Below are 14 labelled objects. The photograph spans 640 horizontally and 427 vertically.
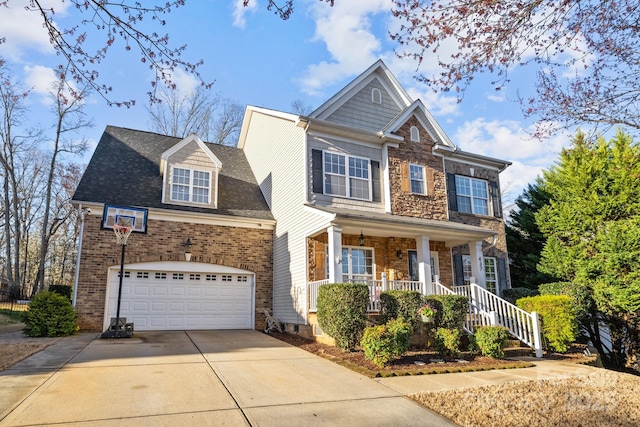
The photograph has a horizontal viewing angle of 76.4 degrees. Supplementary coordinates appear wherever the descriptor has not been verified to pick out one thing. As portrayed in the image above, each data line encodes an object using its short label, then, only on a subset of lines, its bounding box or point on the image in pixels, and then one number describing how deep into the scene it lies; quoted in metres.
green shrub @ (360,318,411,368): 7.59
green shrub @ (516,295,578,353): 10.45
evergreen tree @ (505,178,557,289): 16.19
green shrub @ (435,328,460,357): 8.73
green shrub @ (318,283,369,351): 8.99
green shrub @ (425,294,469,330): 9.58
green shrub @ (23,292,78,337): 10.39
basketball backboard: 12.35
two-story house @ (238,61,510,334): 11.86
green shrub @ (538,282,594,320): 12.06
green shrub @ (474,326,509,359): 9.05
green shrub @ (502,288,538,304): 14.28
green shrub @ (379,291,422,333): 9.30
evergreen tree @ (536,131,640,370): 11.99
